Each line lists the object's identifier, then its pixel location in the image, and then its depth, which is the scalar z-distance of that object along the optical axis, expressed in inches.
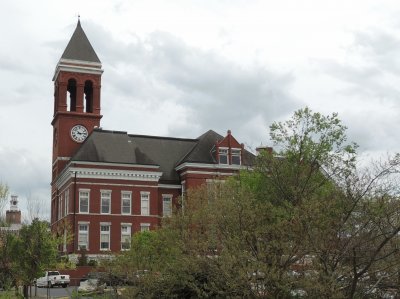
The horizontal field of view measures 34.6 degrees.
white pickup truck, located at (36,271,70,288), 1947.6
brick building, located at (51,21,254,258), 2488.9
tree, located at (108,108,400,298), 667.4
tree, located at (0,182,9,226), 2215.3
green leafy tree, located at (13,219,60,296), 1338.6
